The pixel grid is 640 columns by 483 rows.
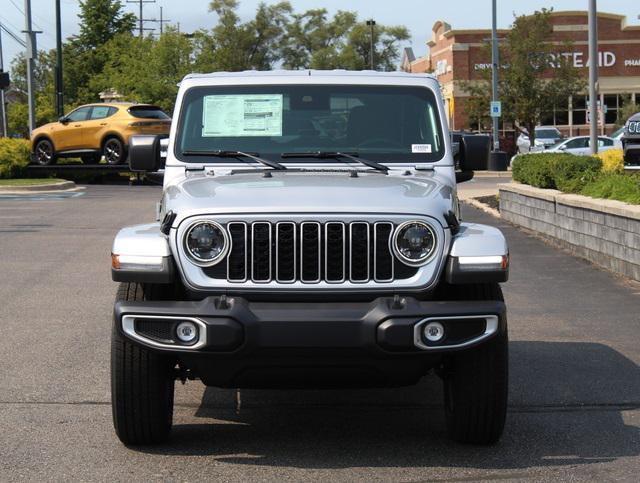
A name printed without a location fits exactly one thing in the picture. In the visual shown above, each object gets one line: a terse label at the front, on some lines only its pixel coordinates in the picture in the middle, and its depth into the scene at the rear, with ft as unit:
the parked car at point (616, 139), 120.79
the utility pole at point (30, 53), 121.29
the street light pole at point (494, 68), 140.15
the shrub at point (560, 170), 54.49
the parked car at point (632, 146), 58.49
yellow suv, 101.65
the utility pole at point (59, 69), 127.13
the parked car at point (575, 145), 139.03
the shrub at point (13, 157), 104.83
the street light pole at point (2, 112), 163.77
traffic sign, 138.72
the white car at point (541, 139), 161.93
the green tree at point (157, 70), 151.74
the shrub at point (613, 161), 60.18
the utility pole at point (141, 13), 341.00
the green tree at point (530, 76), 161.17
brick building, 218.38
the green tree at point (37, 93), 199.11
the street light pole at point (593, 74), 76.48
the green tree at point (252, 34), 334.44
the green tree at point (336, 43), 371.97
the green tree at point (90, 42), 192.65
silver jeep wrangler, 17.37
